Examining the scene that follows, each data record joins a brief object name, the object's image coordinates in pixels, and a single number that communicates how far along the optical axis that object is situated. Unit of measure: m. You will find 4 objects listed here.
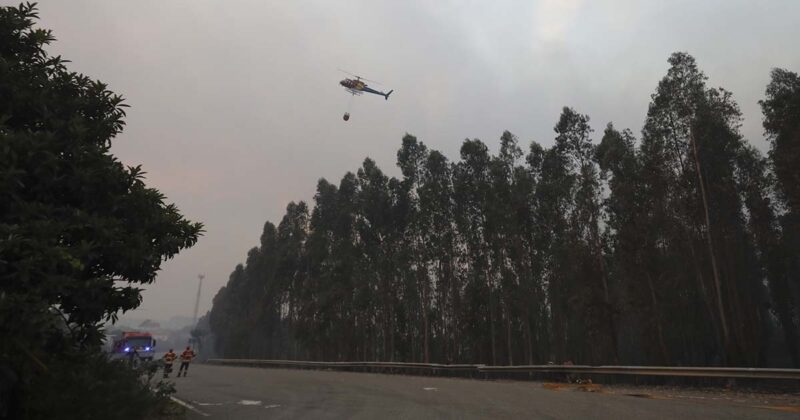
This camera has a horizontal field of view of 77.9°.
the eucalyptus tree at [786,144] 23.84
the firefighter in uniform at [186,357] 25.48
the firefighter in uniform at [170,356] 22.34
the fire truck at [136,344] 31.75
